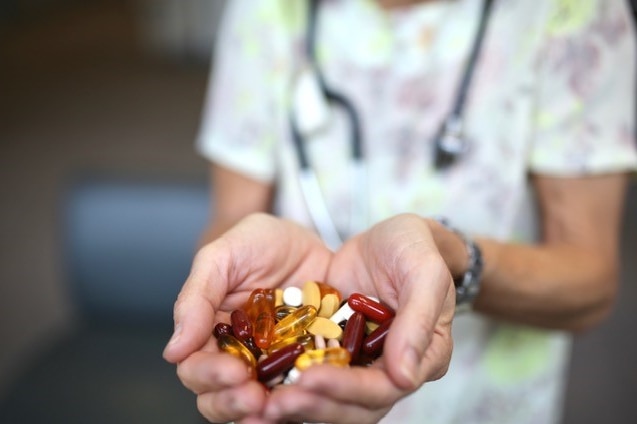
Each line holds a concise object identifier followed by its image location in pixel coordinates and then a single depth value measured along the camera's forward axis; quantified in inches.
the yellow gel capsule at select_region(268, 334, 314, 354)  17.8
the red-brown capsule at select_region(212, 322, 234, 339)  17.5
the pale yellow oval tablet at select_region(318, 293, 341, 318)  19.8
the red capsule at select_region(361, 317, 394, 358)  16.8
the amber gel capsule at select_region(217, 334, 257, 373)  16.5
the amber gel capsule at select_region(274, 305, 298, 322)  19.9
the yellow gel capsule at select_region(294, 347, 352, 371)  16.0
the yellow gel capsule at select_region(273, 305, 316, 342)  19.2
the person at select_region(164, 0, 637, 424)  24.2
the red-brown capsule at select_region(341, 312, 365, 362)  17.2
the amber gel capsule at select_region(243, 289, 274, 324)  19.2
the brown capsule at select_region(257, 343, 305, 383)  16.3
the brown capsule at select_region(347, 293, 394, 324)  18.0
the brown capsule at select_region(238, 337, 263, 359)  17.9
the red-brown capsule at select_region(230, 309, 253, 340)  18.2
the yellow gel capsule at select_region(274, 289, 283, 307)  20.4
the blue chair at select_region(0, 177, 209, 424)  41.7
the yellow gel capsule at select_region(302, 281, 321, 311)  19.9
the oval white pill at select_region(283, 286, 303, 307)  20.3
